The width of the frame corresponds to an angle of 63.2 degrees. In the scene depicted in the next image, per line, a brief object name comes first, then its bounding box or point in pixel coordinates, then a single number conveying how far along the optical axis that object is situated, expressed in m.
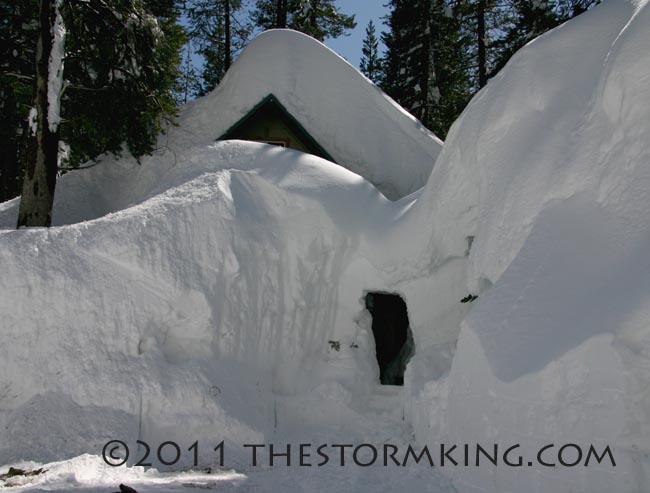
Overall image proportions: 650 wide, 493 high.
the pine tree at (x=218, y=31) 19.33
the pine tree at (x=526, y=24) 13.58
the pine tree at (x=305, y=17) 18.28
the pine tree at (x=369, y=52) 28.80
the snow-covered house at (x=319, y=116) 12.55
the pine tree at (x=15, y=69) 11.05
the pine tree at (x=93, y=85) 8.77
